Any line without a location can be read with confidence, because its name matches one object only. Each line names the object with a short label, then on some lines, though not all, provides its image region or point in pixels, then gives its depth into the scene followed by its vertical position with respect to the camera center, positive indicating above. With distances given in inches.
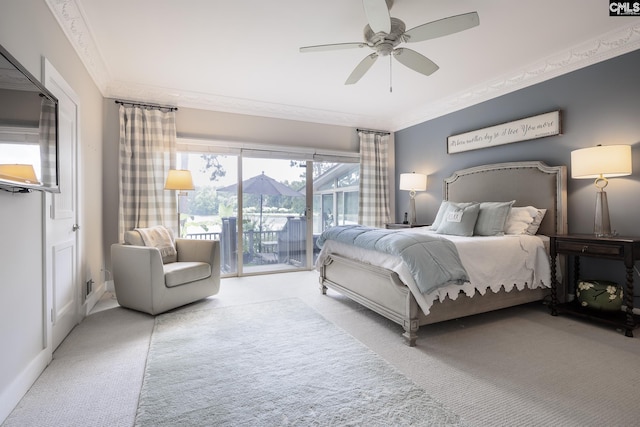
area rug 62.1 -40.1
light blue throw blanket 92.6 -13.6
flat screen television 59.1 +17.7
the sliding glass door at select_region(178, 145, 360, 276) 182.4 +5.2
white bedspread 98.2 -18.1
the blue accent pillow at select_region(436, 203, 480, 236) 137.6 -4.2
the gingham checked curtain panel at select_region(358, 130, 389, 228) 218.5 +22.3
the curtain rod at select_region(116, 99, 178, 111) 161.1 +56.9
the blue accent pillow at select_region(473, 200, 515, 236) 134.1 -3.3
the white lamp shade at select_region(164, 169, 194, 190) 152.5 +15.5
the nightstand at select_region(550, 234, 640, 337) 99.7 -15.0
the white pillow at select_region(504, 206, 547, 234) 133.0 -4.2
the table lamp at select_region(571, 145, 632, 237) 106.5 +15.1
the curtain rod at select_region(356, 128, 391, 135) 218.8 +57.0
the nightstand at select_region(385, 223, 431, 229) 191.7 -8.5
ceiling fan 82.4 +52.1
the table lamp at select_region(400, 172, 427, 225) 195.8 +18.7
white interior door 89.6 -5.3
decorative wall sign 136.9 +38.4
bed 98.7 -21.6
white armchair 118.6 -25.1
